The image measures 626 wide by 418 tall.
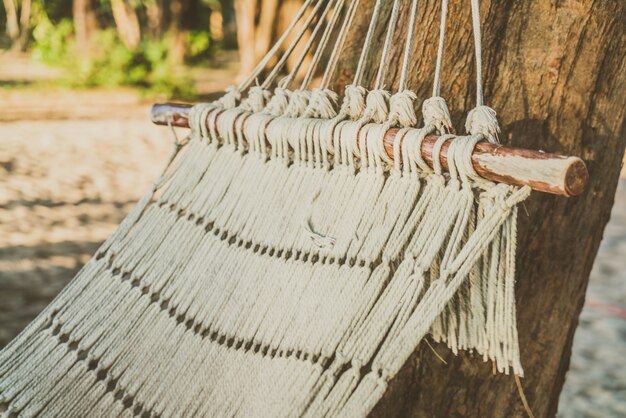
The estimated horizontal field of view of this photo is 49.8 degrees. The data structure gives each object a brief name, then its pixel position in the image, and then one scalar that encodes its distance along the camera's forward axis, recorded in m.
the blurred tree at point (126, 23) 13.55
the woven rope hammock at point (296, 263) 1.02
